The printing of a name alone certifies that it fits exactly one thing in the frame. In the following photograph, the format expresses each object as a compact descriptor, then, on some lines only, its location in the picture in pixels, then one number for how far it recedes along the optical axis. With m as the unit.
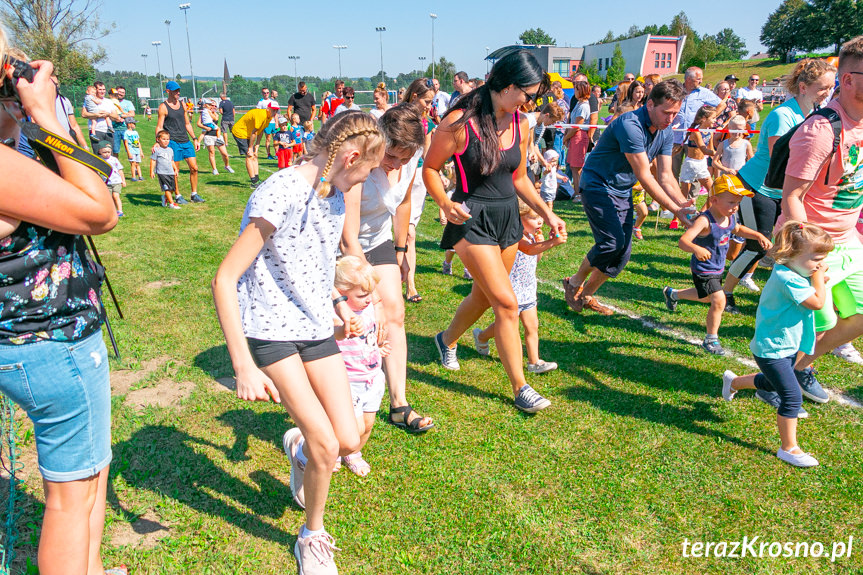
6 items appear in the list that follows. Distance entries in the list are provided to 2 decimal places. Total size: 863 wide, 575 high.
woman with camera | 1.69
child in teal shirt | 3.41
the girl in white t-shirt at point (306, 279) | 2.32
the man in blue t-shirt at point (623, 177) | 4.76
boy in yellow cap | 4.98
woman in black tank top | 3.64
